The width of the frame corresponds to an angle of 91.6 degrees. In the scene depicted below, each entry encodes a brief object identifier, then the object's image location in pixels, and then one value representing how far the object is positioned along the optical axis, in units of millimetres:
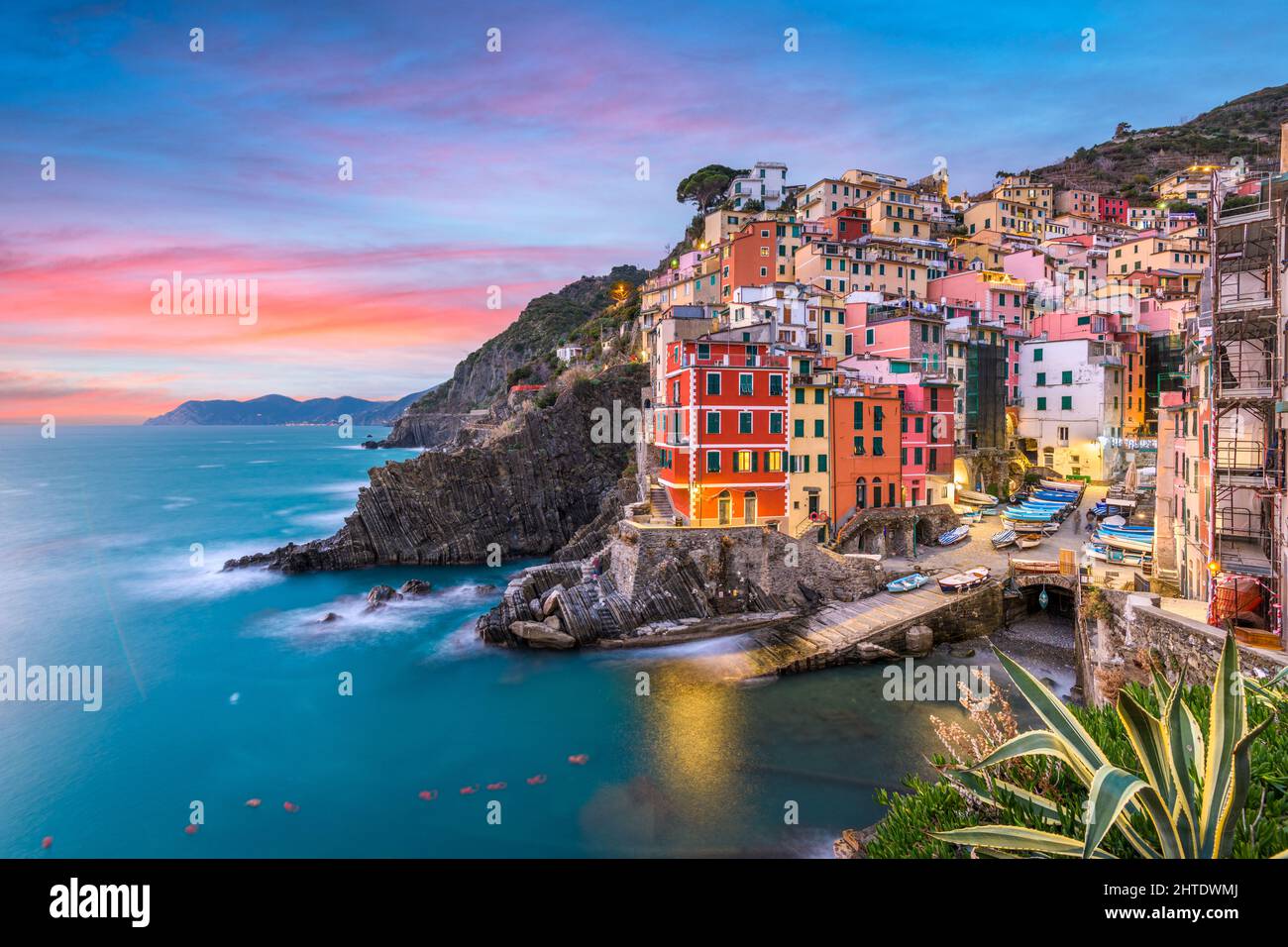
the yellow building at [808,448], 33188
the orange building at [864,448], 34250
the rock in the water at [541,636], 29016
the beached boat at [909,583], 29266
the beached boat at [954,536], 34531
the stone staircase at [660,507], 32719
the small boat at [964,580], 28031
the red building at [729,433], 31266
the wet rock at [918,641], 26078
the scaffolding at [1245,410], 14992
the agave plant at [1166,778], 4809
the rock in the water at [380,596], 38062
